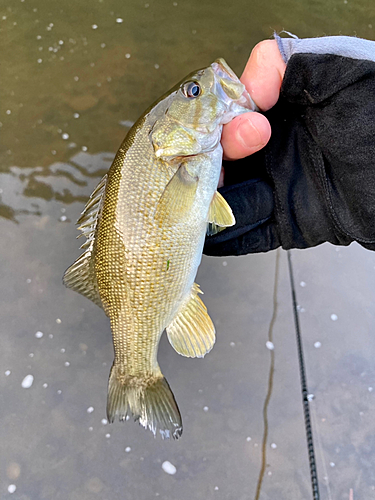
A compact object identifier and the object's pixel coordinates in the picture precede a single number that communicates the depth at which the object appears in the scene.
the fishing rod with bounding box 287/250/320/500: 0.30
